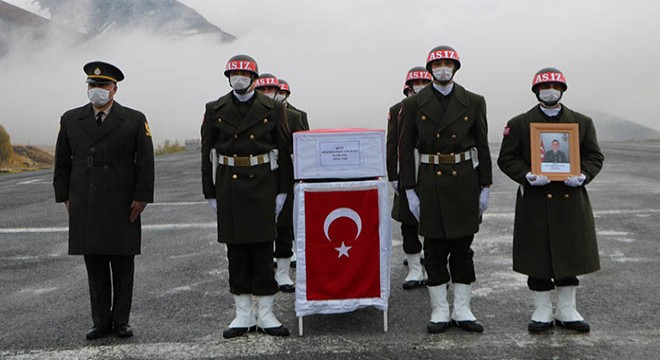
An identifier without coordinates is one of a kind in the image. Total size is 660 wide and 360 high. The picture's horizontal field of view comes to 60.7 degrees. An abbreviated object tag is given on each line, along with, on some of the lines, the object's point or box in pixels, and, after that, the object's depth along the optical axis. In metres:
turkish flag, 4.51
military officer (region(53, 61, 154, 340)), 4.41
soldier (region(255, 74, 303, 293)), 5.91
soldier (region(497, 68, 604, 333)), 4.33
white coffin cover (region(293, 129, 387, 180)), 4.46
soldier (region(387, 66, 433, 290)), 5.77
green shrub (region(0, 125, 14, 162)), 25.42
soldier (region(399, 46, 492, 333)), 4.49
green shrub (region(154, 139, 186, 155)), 38.22
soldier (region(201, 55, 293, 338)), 4.47
